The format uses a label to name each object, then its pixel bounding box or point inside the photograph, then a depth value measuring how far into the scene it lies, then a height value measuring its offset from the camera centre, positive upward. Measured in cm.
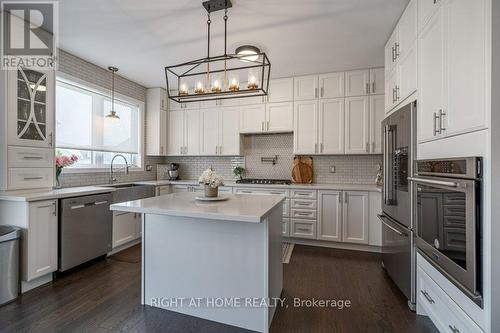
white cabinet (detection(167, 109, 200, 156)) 468 +65
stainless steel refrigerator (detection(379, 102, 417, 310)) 211 -29
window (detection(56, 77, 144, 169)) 331 +61
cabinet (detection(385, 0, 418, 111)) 212 +105
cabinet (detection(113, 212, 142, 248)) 335 -87
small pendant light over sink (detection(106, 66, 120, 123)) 353 +107
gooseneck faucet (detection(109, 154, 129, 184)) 389 -12
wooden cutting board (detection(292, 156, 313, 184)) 421 -5
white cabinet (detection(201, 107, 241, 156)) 442 +64
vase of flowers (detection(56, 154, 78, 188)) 299 +4
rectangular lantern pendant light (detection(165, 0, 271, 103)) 203 +70
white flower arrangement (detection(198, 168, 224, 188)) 216 -11
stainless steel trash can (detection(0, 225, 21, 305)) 213 -87
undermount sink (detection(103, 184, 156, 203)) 329 -37
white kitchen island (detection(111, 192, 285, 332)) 179 -73
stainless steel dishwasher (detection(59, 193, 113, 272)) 262 -72
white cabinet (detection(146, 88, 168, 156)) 463 +85
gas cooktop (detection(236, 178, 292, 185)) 416 -25
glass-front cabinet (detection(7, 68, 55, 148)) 246 +61
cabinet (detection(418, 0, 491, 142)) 127 +61
